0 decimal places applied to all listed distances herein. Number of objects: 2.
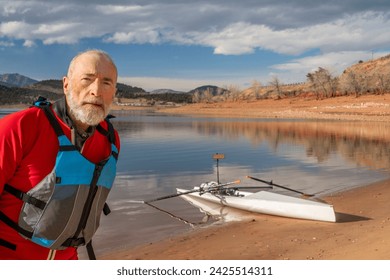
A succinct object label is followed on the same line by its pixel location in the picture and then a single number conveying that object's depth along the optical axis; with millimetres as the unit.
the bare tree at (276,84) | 138425
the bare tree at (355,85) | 103562
